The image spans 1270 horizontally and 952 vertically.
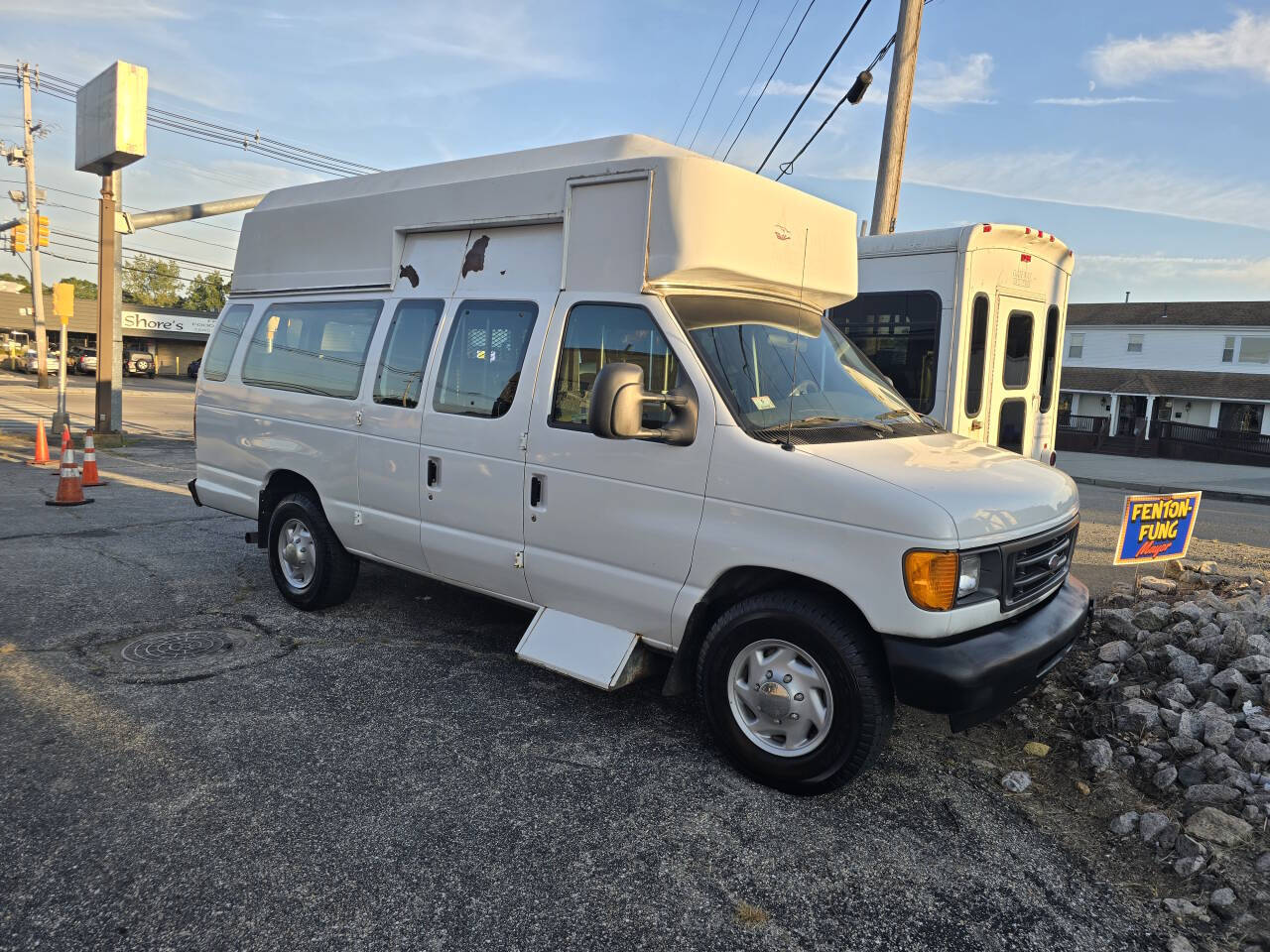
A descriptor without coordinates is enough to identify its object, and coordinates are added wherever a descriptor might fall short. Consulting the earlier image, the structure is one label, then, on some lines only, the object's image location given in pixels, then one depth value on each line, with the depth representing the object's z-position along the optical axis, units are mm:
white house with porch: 35875
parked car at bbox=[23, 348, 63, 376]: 46625
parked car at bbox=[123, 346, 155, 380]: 48938
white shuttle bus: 7801
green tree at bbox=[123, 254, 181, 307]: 89938
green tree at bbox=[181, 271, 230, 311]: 100188
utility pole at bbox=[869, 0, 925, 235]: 10750
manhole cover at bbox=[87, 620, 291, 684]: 4648
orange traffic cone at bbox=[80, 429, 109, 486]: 10821
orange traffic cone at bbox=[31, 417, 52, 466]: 13031
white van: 3301
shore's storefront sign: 56562
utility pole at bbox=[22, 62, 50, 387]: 34812
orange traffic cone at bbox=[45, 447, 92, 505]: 9398
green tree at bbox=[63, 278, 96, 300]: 96544
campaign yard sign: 5570
